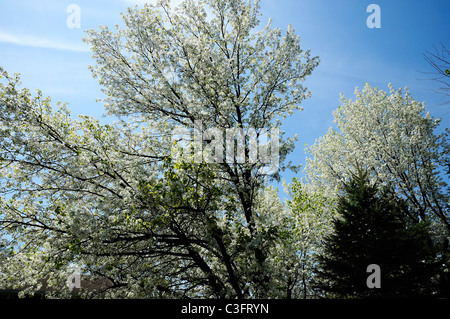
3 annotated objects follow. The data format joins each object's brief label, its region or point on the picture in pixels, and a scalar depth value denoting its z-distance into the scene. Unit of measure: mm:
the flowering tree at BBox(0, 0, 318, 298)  8359
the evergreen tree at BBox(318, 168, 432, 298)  11523
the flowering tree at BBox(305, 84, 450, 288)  17812
